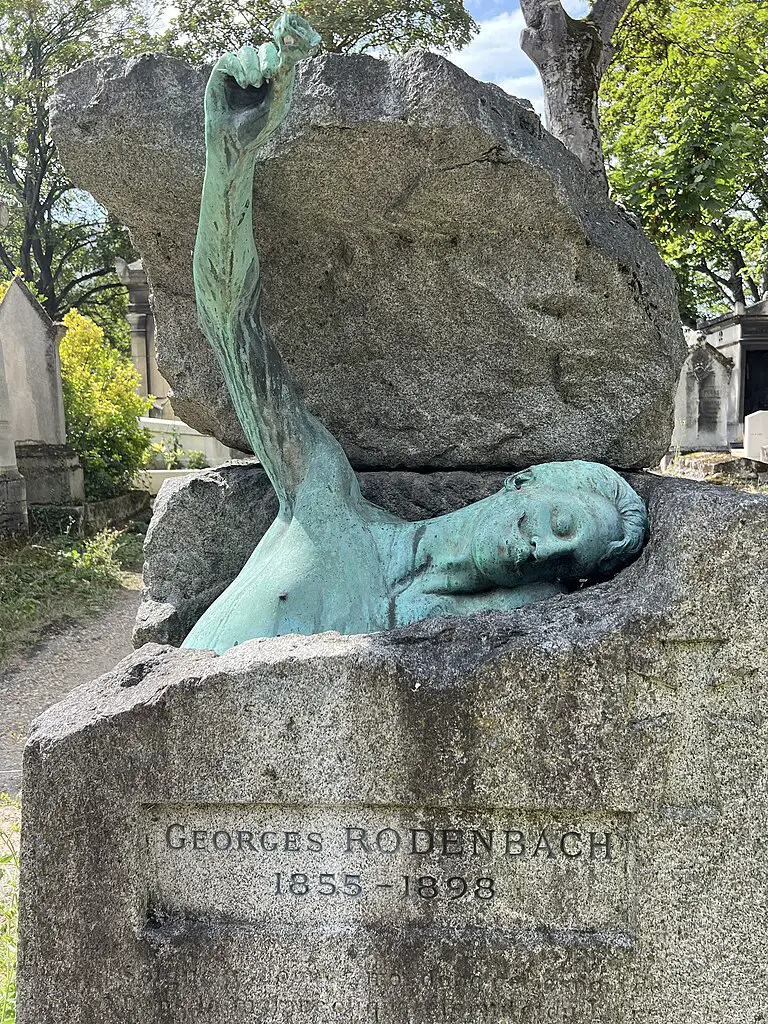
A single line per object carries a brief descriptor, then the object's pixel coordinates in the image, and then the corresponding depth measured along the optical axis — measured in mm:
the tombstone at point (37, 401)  10547
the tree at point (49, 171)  20250
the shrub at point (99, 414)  11398
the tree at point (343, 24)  15727
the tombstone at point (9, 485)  9133
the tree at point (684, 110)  8422
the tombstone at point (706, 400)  17203
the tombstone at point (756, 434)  15188
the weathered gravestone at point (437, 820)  1605
